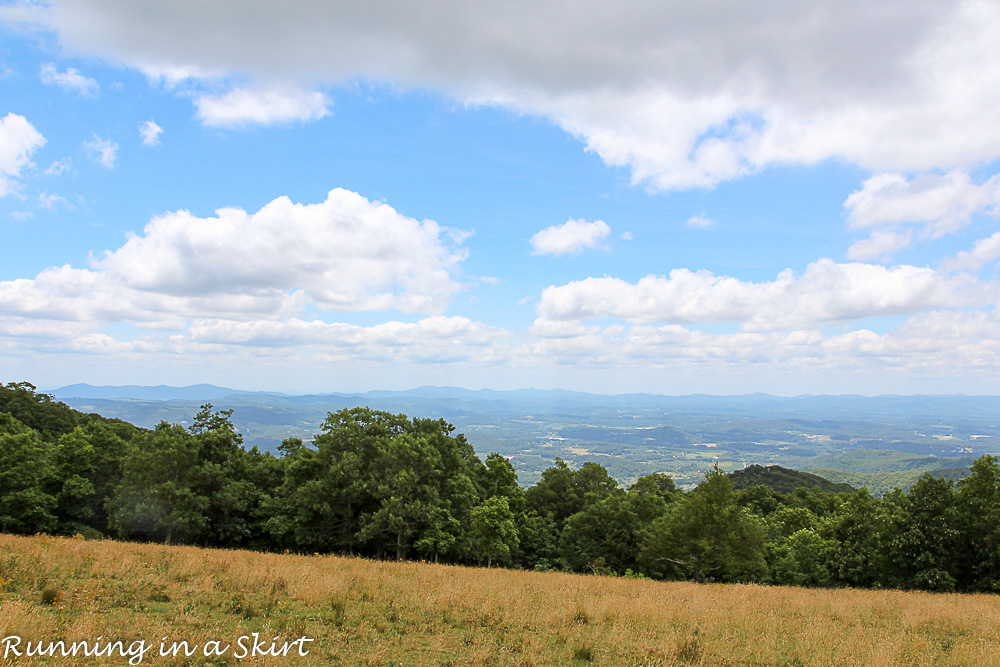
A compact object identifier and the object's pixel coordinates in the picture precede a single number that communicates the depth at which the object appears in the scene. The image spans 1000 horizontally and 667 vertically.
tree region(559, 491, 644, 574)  39.44
